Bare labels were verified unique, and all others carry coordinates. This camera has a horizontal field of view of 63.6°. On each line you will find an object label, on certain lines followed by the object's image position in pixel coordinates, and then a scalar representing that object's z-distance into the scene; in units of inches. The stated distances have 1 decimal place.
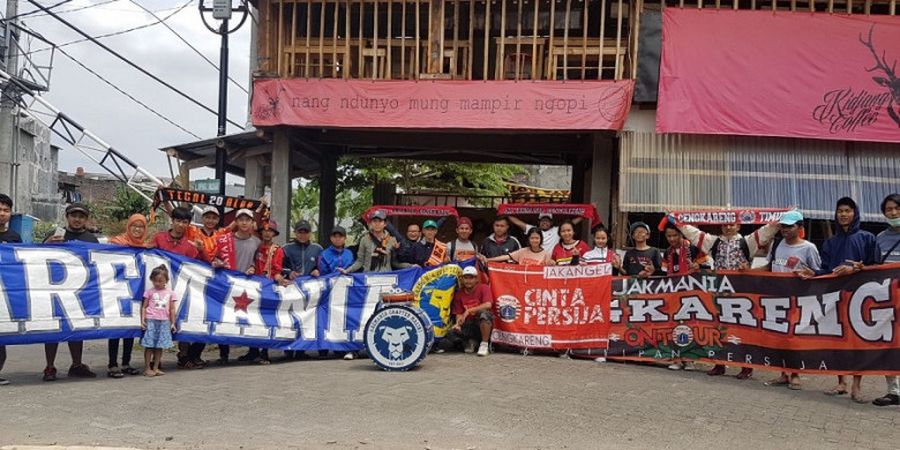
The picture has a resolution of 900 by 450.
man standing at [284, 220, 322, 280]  351.3
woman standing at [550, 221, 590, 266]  361.4
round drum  303.3
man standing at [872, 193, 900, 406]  254.5
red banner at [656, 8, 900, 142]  447.2
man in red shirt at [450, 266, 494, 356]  347.9
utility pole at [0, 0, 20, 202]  687.6
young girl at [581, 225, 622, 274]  351.6
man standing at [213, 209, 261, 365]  335.0
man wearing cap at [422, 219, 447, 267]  372.8
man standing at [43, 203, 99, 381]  305.9
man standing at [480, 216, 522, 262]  372.8
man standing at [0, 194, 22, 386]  288.5
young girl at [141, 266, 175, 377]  300.7
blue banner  289.3
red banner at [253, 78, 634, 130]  459.5
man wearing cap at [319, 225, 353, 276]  353.1
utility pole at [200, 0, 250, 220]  521.3
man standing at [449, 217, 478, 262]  377.4
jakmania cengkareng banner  263.6
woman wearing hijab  308.0
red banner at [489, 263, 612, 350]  344.5
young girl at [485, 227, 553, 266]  361.4
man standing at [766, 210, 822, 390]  287.9
